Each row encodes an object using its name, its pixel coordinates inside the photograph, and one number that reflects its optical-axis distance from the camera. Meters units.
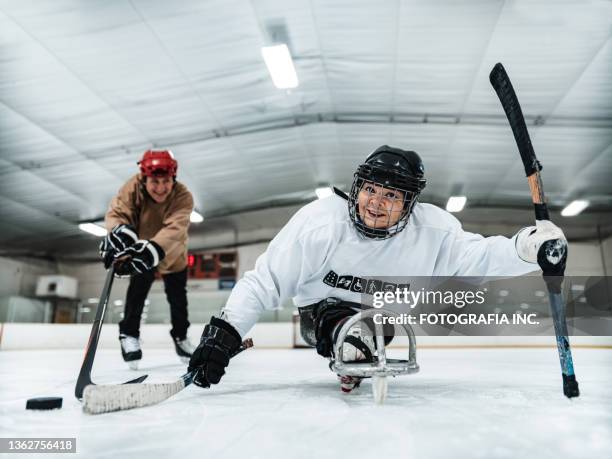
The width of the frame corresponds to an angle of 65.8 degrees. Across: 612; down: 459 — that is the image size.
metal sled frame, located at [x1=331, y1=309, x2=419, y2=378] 1.21
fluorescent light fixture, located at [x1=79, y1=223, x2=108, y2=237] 10.37
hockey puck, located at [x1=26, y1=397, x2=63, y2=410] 1.23
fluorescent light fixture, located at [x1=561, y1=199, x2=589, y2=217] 9.43
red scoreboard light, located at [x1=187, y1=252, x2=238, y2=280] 11.36
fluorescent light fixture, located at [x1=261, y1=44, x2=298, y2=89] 4.67
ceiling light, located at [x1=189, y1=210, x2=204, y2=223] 9.97
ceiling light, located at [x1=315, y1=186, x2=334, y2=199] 9.14
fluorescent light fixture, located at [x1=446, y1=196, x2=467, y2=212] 9.45
